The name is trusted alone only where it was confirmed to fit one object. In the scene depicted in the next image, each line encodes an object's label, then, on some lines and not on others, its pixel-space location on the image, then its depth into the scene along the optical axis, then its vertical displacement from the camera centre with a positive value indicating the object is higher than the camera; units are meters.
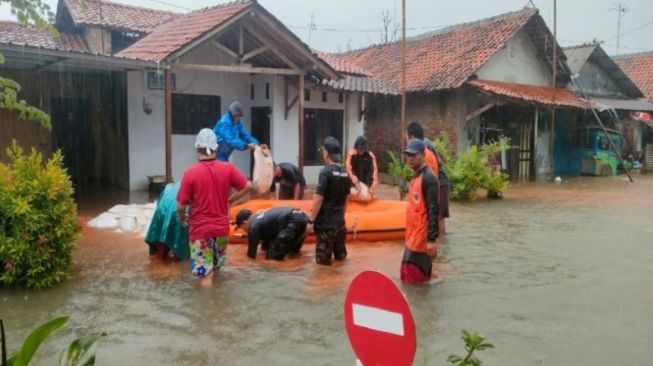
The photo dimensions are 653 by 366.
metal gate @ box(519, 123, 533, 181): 21.41 -0.22
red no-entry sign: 2.41 -0.74
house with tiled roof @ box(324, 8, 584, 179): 19.00 +1.78
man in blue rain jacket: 8.95 +0.13
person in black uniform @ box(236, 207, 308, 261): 7.44 -1.07
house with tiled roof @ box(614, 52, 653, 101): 27.57 +3.63
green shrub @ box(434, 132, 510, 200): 13.80 -0.74
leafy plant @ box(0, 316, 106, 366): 2.35 -0.85
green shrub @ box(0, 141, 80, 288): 5.84 -0.78
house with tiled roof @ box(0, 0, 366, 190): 12.16 +1.18
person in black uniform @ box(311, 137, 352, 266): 6.96 -0.70
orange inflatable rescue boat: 8.73 -1.13
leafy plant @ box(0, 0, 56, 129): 3.93 +0.42
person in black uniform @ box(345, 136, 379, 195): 9.51 -0.37
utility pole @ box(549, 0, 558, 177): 19.23 +2.63
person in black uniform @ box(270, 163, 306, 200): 9.55 -0.60
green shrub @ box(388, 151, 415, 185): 13.91 -0.72
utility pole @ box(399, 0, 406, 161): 14.41 +2.78
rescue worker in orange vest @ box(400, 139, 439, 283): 5.94 -0.70
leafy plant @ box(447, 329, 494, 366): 2.45 -0.84
